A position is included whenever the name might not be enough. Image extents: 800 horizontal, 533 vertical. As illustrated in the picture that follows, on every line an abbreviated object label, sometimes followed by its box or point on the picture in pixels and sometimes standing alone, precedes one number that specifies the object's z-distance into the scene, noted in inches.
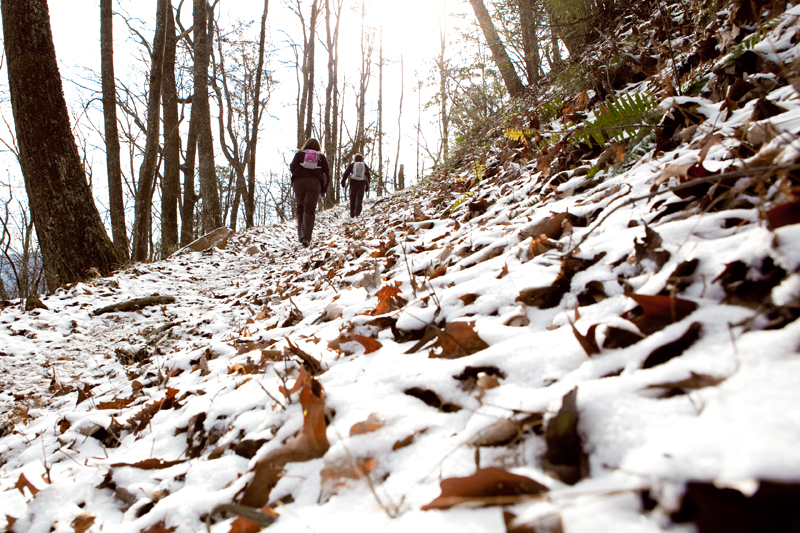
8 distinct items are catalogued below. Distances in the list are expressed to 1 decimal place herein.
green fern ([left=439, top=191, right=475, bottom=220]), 146.7
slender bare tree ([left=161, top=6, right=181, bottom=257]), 343.0
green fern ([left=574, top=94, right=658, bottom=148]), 82.0
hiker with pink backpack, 270.2
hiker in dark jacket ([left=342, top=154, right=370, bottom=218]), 437.4
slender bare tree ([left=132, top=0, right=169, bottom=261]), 294.2
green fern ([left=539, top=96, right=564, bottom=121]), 167.1
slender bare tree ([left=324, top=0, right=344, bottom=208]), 692.7
